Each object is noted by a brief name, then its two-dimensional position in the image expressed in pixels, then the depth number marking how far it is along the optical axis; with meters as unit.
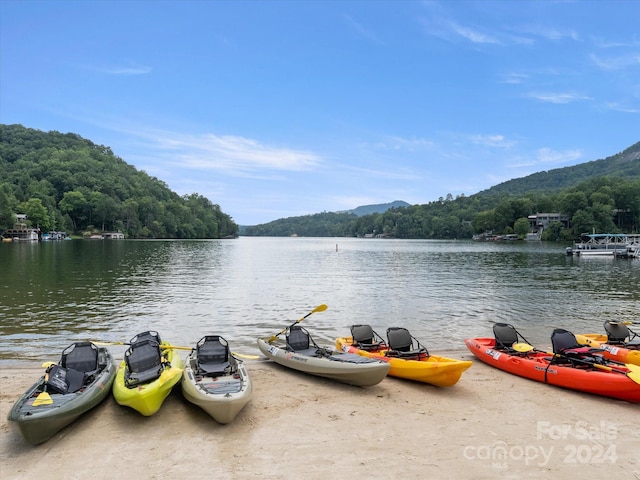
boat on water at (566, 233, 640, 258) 76.39
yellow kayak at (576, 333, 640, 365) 13.34
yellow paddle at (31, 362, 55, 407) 8.88
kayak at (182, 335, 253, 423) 9.46
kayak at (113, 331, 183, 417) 9.74
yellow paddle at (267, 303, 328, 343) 15.60
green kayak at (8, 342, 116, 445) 8.48
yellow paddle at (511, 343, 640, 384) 10.79
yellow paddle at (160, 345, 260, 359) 12.85
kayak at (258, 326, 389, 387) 11.61
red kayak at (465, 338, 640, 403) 11.00
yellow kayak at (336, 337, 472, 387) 11.73
